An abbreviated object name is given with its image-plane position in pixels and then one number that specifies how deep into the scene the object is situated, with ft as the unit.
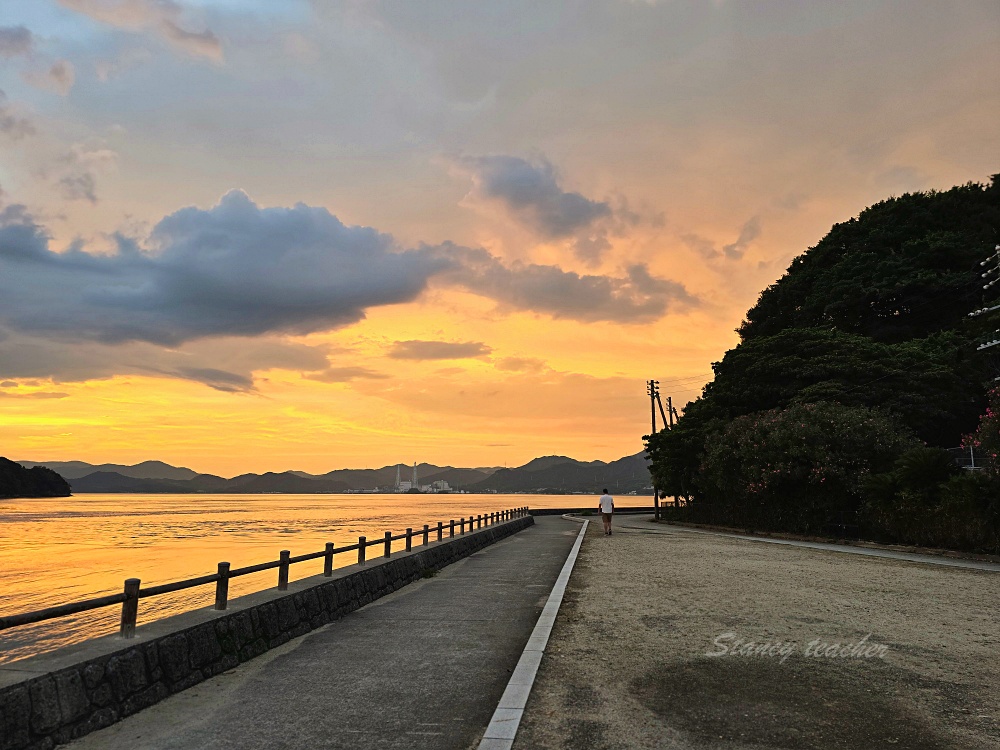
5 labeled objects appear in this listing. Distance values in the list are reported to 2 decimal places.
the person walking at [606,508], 95.14
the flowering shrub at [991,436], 59.41
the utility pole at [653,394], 186.20
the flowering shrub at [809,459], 84.69
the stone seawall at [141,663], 17.72
